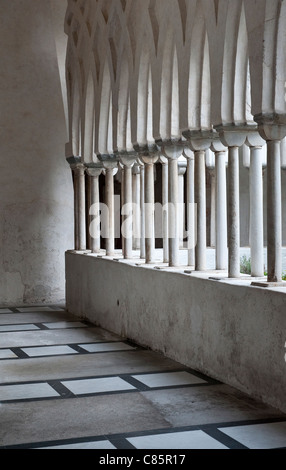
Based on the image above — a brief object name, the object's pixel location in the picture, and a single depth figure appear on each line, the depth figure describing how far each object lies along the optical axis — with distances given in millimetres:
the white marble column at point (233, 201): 6172
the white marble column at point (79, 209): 10867
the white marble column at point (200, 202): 6969
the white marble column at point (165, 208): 8102
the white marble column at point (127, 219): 9016
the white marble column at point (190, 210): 7711
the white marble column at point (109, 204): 9664
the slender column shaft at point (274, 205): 5418
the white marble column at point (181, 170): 10859
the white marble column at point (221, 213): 6844
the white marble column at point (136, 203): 11239
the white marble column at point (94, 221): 10375
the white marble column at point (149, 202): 8234
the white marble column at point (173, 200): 7547
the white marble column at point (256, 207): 6133
